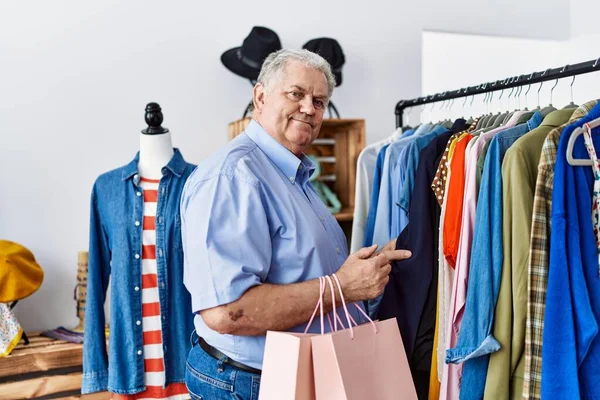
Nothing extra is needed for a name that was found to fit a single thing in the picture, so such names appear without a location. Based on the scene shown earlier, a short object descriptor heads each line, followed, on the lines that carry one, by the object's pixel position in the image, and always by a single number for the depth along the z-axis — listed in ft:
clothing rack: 5.03
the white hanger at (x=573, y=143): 4.46
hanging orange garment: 5.42
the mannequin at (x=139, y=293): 6.15
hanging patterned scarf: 7.56
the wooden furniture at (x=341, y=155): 10.10
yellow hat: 7.48
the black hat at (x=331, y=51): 10.09
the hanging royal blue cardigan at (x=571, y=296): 4.33
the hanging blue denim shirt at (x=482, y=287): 4.81
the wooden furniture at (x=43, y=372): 7.41
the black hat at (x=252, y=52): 9.48
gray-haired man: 4.05
